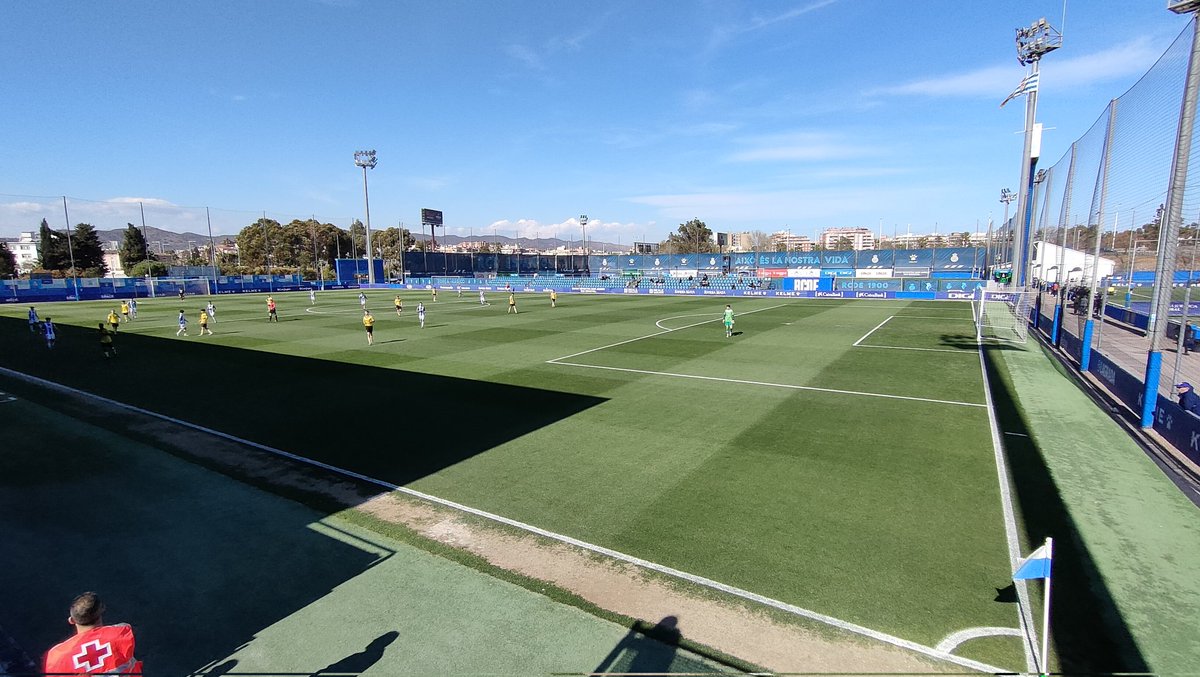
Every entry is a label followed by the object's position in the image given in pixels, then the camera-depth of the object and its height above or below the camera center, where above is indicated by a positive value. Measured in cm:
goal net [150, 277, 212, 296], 6538 -188
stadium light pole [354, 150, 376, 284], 8600 +1719
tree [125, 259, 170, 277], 7959 +19
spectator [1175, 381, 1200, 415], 1096 -268
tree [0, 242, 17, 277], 8225 +135
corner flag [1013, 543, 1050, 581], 483 -266
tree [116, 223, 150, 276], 9225 +401
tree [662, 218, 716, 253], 13400 +771
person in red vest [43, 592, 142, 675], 378 -269
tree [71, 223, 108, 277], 8456 +310
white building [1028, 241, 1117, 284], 2334 +28
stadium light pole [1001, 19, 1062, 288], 2822 +958
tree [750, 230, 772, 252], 17735 +996
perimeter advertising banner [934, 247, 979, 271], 7212 +124
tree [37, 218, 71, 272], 8361 +305
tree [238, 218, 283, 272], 10450 +498
